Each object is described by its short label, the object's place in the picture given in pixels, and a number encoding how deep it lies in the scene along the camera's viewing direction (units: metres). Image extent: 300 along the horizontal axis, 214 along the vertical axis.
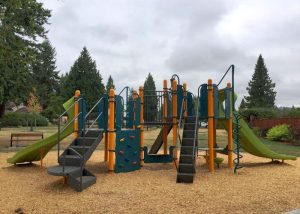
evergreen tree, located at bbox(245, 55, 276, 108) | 48.46
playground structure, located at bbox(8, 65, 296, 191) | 5.94
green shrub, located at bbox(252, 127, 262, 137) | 19.80
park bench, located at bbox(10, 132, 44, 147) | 12.02
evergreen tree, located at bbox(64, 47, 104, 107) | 46.09
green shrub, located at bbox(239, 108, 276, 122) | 23.25
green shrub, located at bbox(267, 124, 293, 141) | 16.25
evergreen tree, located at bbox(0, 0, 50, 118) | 9.34
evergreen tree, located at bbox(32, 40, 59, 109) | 54.84
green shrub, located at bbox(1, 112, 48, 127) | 36.22
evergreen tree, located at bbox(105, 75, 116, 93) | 75.82
